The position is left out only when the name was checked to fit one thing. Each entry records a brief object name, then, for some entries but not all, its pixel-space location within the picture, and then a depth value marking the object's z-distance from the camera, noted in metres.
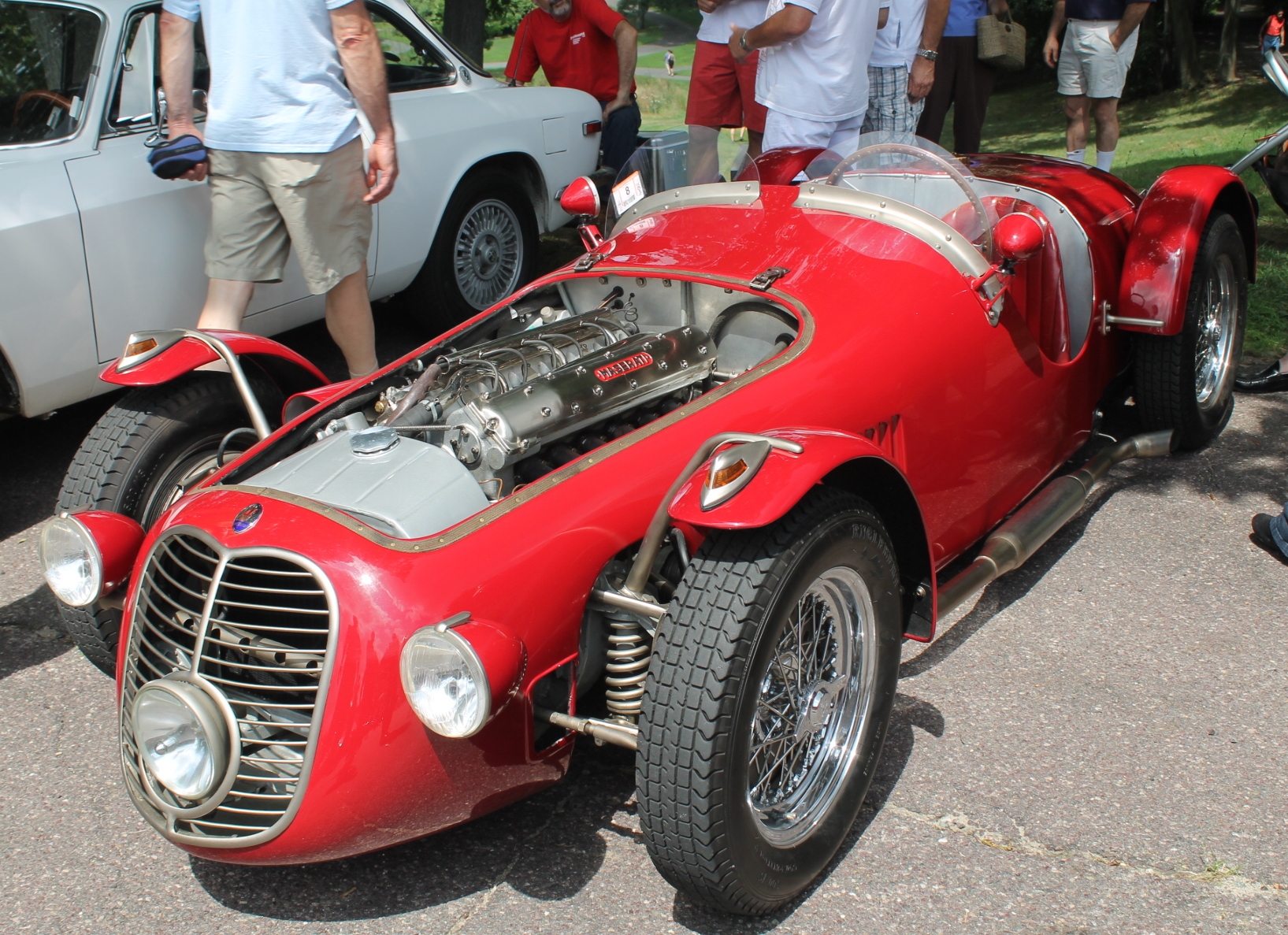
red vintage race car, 2.02
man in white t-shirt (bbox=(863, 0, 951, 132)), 5.25
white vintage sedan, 3.79
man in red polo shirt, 6.46
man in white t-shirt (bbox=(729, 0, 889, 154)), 4.27
